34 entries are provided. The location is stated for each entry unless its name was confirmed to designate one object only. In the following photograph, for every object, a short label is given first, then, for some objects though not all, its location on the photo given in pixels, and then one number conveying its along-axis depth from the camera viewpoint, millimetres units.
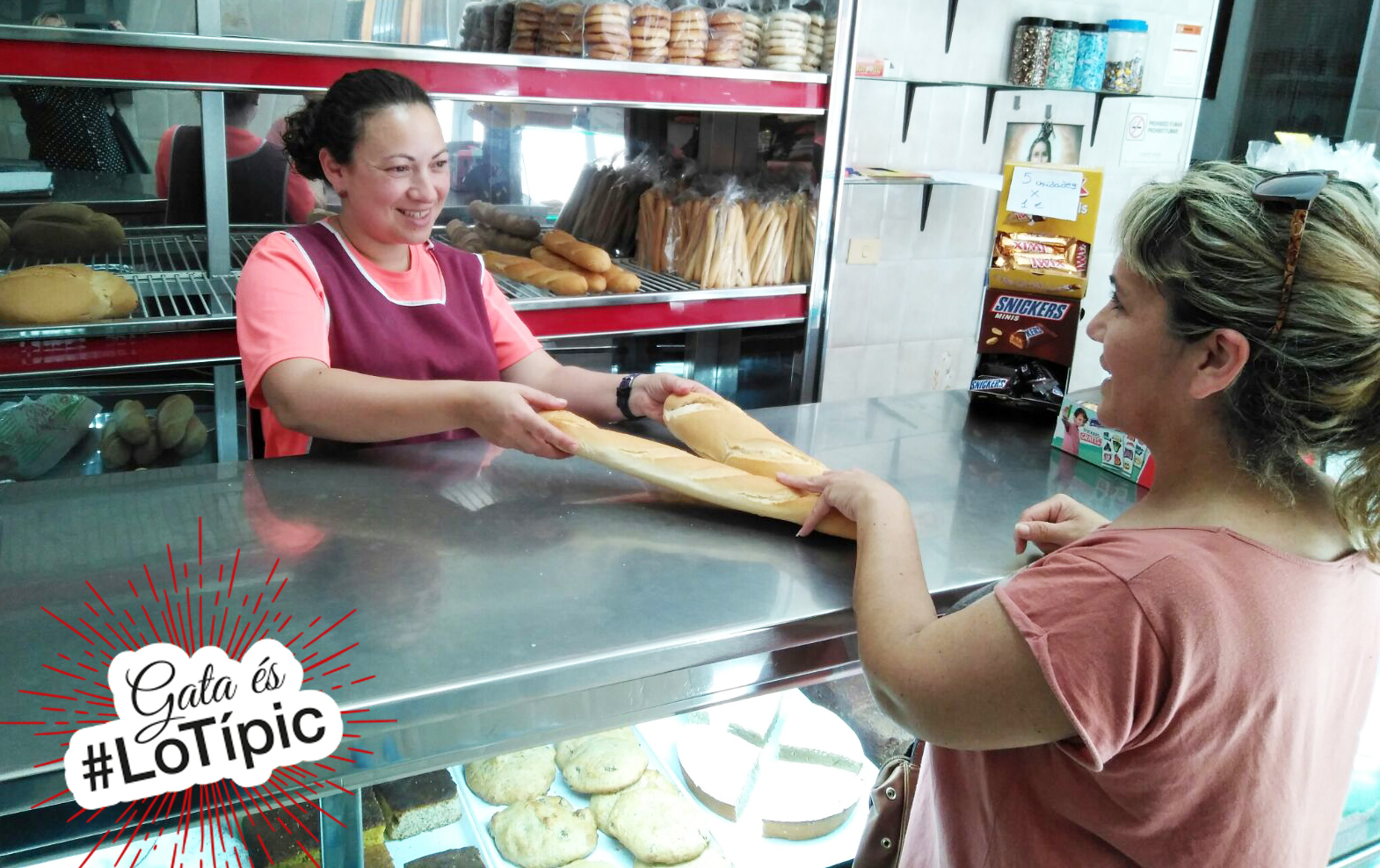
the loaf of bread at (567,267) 2705
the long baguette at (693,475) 1278
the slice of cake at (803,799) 1474
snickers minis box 1682
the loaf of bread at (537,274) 2646
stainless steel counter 922
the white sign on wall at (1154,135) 4035
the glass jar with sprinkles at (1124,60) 3693
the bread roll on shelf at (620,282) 2740
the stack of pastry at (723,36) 2715
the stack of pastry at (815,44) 2811
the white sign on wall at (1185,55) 4008
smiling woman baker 1565
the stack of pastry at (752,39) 2771
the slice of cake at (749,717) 1517
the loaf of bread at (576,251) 2717
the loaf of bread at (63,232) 2271
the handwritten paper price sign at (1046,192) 1677
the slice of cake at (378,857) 1225
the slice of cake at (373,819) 1190
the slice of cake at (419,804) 1254
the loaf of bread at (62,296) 2062
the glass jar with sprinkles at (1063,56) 3537
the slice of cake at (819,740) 1538
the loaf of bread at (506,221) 2916
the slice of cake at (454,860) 1286
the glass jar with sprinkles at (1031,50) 3506
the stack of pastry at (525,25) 2557
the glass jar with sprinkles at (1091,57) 3562
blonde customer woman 806
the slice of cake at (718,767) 1460
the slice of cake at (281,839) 1027
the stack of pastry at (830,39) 2762
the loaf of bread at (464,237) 2861
